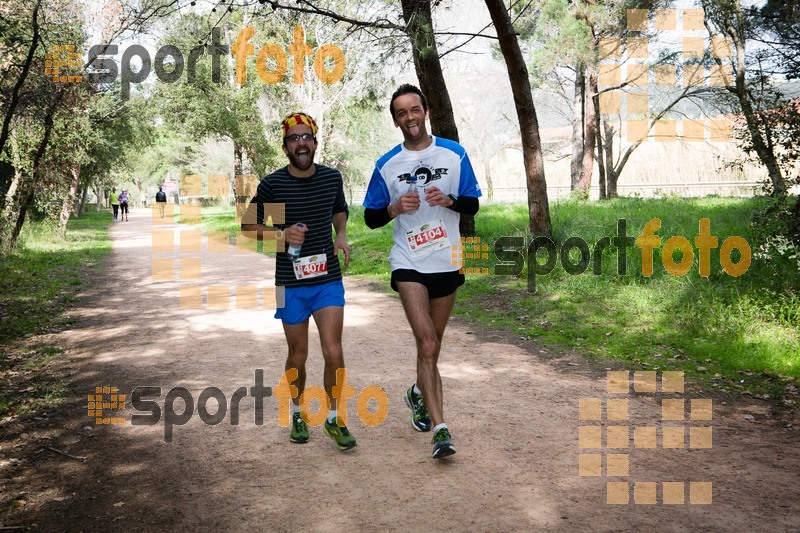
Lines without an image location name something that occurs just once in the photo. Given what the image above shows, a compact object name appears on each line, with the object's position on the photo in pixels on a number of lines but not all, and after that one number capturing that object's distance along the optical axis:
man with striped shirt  4.73
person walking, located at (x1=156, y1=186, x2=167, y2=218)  40.66
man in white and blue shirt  4.72
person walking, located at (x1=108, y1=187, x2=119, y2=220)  41.34
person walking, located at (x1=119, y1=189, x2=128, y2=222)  42.88
